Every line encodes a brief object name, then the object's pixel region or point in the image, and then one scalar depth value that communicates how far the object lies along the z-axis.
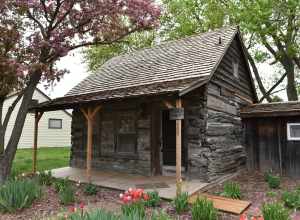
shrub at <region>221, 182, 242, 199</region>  7.31
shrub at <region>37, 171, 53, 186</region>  8.88
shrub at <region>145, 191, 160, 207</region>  6.53
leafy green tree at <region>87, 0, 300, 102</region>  18.55
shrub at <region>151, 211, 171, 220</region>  4.66
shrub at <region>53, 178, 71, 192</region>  7.77
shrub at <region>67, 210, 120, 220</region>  3.97
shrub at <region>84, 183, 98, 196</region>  7.91
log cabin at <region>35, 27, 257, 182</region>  9.16
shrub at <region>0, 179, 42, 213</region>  6.27
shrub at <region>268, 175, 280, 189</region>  8.35
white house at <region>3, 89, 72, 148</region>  23.03
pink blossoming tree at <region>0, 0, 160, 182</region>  8.81
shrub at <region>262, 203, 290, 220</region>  4.92
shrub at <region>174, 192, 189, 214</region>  6.14
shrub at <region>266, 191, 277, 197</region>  7.55
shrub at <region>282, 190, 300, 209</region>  6.44
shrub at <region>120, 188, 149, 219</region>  5.29
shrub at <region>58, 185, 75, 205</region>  6.88
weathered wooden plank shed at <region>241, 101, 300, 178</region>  10.41
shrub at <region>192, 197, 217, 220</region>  5.33
